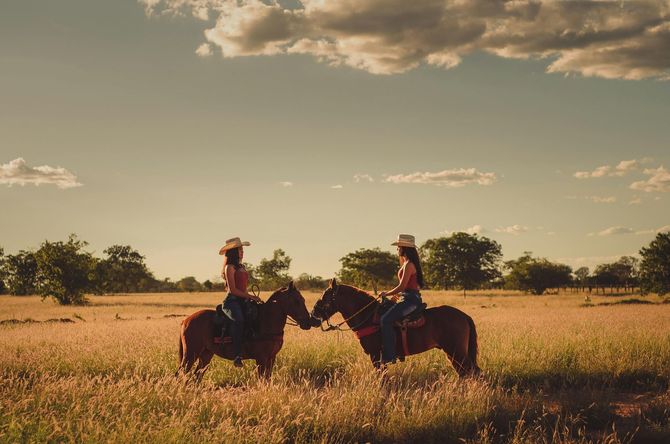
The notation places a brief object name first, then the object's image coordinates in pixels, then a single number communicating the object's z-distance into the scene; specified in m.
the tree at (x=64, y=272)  46.66
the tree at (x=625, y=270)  97.30
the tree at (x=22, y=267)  63.56
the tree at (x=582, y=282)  89.90
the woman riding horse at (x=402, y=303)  9.10
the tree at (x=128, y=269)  107.62
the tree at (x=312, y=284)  80.63
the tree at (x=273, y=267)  89.72
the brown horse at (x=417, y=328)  9.34
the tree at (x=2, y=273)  72.20
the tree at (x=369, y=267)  72.44
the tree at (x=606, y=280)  97.56
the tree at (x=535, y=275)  70.69
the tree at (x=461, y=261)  68.25
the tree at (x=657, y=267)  48.78
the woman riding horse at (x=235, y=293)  8.91
